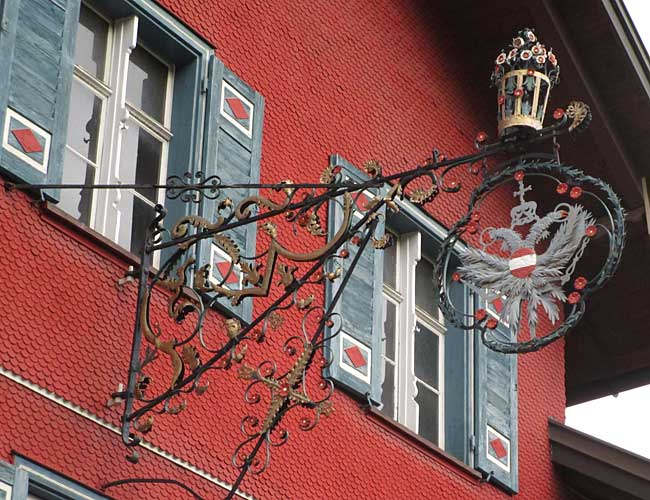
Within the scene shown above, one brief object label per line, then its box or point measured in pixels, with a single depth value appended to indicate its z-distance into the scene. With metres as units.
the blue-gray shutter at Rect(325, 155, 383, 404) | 10.75
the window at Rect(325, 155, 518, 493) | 11.16
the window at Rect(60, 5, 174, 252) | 9.53
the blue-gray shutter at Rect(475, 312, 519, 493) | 11.95
